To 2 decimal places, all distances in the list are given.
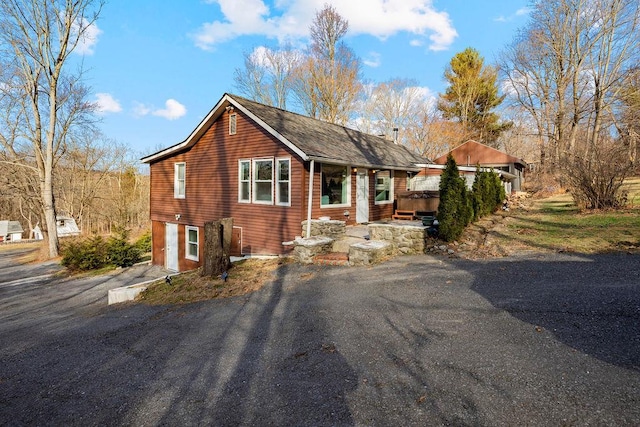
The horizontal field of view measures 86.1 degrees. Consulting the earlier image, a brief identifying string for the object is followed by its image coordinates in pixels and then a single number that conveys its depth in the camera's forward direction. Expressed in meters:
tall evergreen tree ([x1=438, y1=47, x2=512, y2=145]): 36.97
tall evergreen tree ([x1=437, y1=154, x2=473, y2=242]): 8.91
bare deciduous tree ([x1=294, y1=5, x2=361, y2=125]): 30.08
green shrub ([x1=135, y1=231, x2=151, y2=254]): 20.17
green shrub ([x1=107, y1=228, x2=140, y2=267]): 15.23
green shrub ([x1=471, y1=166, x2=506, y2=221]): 12.11
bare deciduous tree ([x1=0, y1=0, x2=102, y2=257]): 18.58
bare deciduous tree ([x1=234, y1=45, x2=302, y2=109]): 32.38
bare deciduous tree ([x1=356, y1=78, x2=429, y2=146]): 36.66
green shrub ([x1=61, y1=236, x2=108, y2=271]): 14.73
